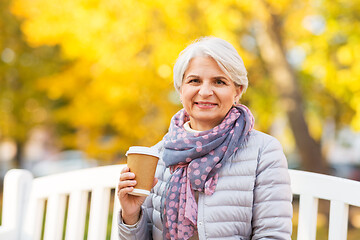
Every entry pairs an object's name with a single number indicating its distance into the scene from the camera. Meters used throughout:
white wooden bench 4.29
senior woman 3.44
